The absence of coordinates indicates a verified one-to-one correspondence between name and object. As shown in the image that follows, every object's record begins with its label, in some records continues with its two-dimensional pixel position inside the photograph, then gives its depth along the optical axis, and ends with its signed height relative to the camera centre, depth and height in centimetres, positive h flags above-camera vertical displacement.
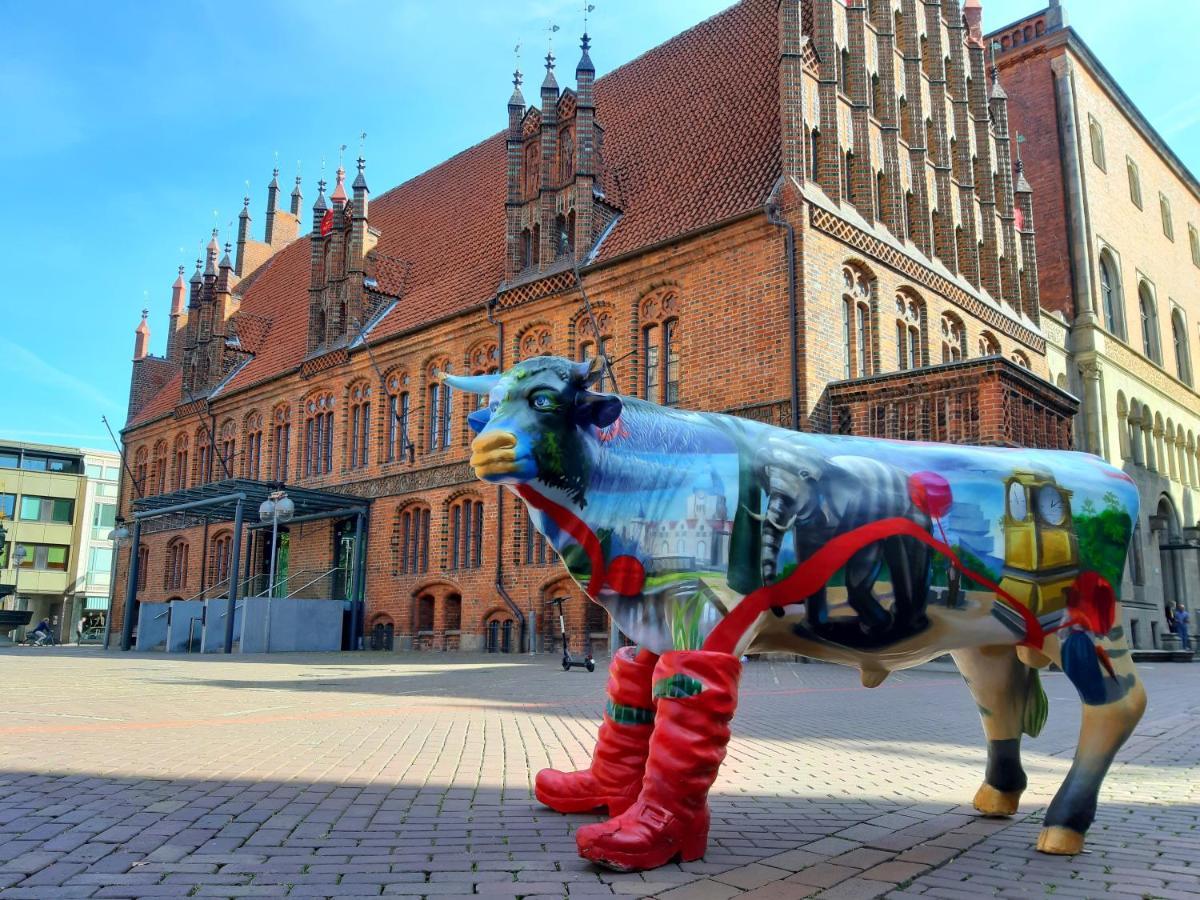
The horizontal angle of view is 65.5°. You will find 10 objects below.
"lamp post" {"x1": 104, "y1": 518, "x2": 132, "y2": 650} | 3588 +256
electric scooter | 1563 -83
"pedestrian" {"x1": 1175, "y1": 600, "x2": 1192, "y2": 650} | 2622 -13
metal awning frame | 2514 +310
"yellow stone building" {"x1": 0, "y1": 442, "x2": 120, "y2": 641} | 6175 +479
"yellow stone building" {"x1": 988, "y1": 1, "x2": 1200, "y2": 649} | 2800 +1091
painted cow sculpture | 359 +30
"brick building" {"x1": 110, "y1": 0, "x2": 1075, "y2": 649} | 1822 +782
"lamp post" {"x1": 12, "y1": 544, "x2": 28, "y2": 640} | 6072 +317
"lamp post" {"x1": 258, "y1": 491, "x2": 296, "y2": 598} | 2263 +256
